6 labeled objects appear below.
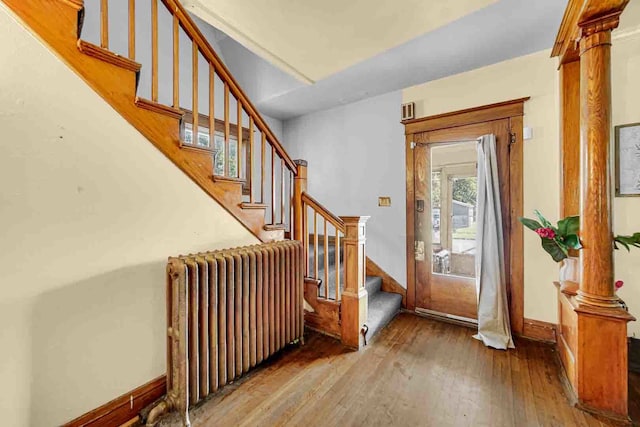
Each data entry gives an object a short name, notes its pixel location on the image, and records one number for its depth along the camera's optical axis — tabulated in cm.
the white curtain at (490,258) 247
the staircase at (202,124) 134
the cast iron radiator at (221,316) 152
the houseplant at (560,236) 190
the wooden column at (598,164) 164
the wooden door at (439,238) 285
